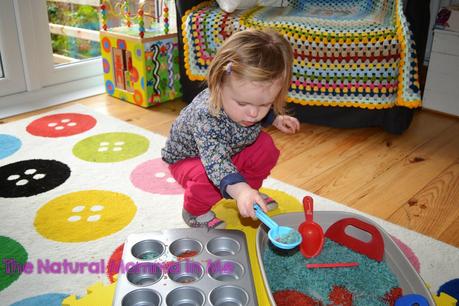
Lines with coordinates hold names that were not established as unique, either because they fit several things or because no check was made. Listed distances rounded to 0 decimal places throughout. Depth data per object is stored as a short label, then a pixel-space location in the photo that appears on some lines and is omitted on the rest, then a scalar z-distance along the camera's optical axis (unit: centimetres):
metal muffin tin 75
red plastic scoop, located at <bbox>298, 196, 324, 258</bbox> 90
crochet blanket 153
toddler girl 85
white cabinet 181
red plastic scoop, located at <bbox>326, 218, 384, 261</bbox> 90
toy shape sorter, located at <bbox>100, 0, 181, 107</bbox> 184
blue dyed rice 86
